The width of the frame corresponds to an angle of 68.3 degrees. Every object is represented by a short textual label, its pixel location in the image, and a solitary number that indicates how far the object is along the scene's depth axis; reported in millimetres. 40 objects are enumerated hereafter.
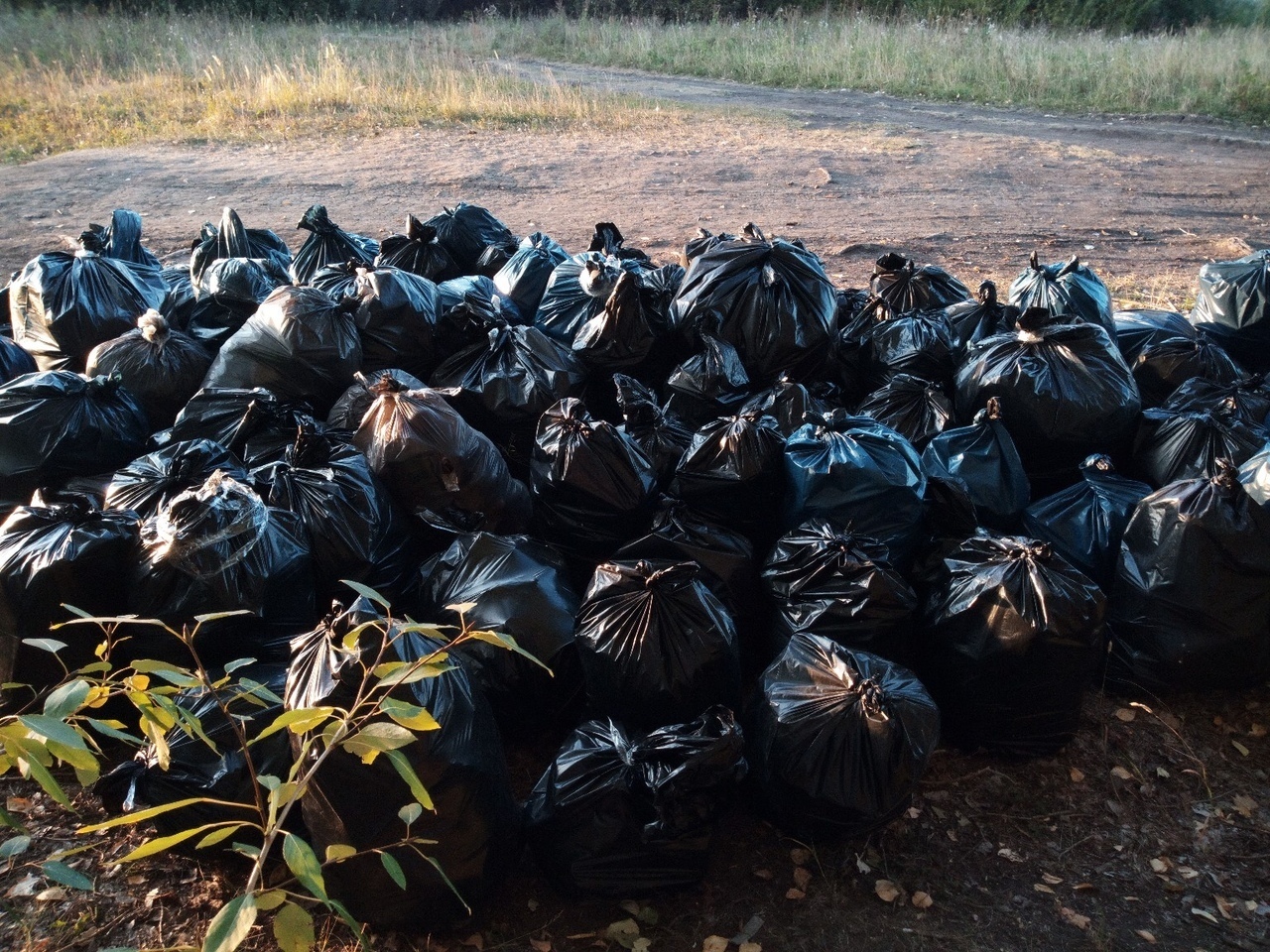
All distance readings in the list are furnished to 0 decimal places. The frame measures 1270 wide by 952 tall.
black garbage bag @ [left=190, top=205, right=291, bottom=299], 4227
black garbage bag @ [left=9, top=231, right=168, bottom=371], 3732
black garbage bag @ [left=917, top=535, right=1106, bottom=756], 2463
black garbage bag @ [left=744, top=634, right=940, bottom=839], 2168
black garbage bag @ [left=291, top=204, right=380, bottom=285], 4199
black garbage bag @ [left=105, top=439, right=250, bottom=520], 2715
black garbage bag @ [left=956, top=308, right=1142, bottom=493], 3236
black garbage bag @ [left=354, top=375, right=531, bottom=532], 2912
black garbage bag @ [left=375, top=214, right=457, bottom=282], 4301
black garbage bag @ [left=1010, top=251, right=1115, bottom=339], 3857
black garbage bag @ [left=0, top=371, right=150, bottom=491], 2980
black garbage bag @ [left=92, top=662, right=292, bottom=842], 2133
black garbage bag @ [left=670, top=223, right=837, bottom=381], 3531
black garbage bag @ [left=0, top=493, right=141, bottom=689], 2377
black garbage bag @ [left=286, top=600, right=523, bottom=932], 1834
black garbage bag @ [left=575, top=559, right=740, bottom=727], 2297
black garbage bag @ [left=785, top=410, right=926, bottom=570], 2816
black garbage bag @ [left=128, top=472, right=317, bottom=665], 2352
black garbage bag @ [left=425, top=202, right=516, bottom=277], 4641
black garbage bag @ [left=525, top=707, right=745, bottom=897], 2066
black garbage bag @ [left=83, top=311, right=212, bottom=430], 3430
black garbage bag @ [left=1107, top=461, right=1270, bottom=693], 2688
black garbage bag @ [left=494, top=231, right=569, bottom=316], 4137
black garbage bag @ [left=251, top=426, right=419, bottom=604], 2680
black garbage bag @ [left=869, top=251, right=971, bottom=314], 4012
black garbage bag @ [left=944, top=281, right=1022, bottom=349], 3807
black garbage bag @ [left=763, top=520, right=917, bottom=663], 2543
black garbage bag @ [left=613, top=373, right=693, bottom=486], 3074
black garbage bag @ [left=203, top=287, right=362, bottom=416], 3307
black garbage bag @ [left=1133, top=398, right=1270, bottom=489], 3152
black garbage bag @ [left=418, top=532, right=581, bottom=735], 2512
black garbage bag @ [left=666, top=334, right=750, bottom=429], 3332
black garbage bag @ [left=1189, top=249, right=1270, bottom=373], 4062
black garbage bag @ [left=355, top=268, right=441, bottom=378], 3525
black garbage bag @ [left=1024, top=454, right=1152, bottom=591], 3006
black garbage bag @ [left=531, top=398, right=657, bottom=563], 2846
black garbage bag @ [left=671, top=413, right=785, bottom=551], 2902
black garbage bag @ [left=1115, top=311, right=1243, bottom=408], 3723
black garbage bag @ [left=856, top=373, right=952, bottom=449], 3354
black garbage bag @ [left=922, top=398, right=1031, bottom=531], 3090
